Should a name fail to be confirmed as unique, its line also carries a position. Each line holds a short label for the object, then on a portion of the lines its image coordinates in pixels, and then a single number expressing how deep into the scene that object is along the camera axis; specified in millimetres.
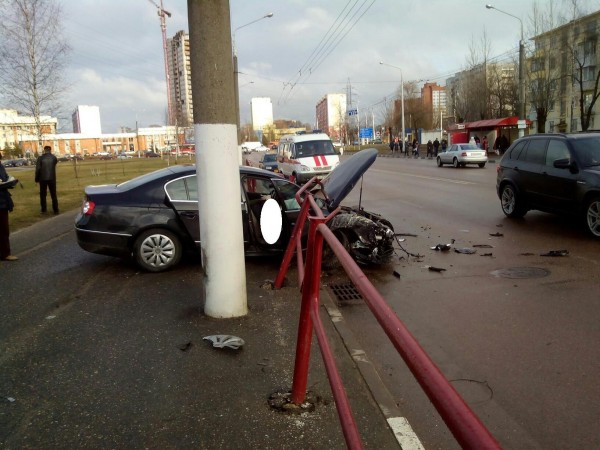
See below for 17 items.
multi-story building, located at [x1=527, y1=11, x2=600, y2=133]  41125
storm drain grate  6248
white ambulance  21750
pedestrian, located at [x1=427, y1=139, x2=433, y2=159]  53031
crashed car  7246
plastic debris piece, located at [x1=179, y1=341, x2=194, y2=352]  4520
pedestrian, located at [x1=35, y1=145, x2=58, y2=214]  14211
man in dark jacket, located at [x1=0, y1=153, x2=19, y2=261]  8094
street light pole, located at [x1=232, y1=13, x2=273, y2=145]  27984
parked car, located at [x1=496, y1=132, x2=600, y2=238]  8969
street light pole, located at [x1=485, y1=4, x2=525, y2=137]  31781
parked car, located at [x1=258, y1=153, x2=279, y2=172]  29136
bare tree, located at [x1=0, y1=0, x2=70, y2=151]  22984
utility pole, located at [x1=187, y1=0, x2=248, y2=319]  4891
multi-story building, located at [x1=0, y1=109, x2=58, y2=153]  26359
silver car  31812
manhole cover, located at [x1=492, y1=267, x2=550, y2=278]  6823
